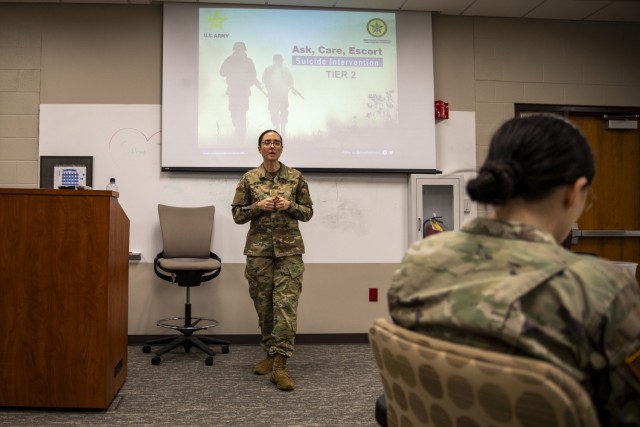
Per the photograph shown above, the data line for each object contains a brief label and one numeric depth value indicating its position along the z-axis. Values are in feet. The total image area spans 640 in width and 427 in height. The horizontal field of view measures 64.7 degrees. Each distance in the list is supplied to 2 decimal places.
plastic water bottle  12.12
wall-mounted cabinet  12.72
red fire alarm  13.03
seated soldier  2.15
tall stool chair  10.86
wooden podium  7.16
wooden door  13.88
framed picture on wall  12.19
